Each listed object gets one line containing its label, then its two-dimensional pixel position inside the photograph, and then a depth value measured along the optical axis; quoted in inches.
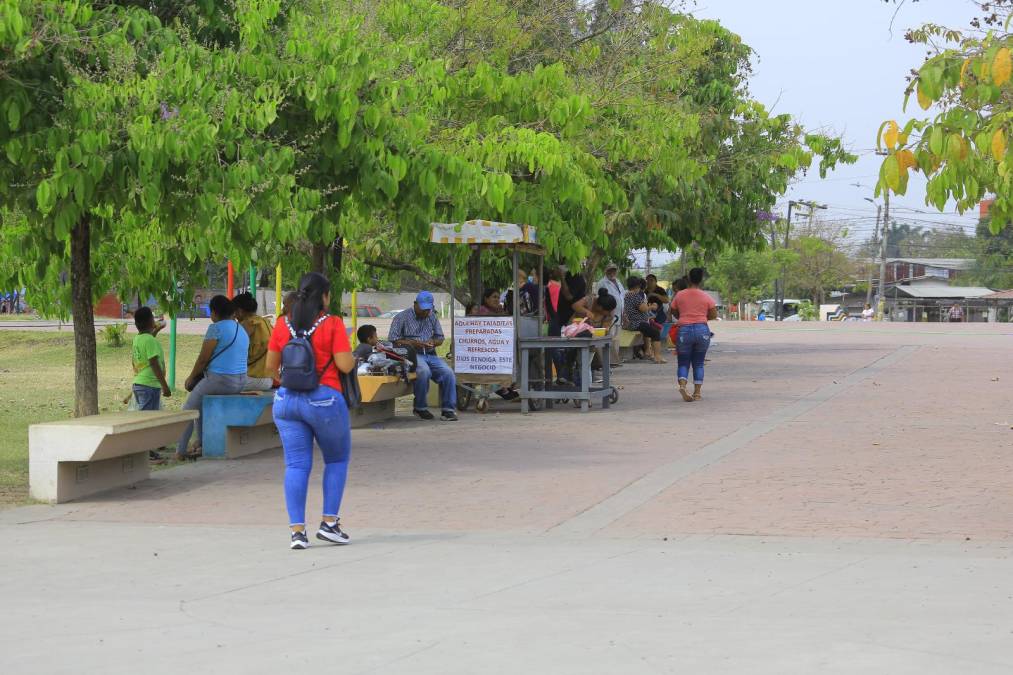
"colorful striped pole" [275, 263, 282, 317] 852.1
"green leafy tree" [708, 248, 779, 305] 3289.9
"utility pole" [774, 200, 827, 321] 3142.2
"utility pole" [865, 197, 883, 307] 3772.1
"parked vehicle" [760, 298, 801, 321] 3609.5
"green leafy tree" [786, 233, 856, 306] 3811.5
